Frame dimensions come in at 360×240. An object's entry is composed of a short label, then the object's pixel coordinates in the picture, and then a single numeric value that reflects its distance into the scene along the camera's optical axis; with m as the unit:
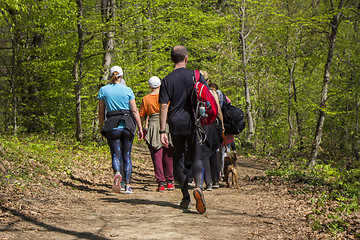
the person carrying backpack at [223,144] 8.81
